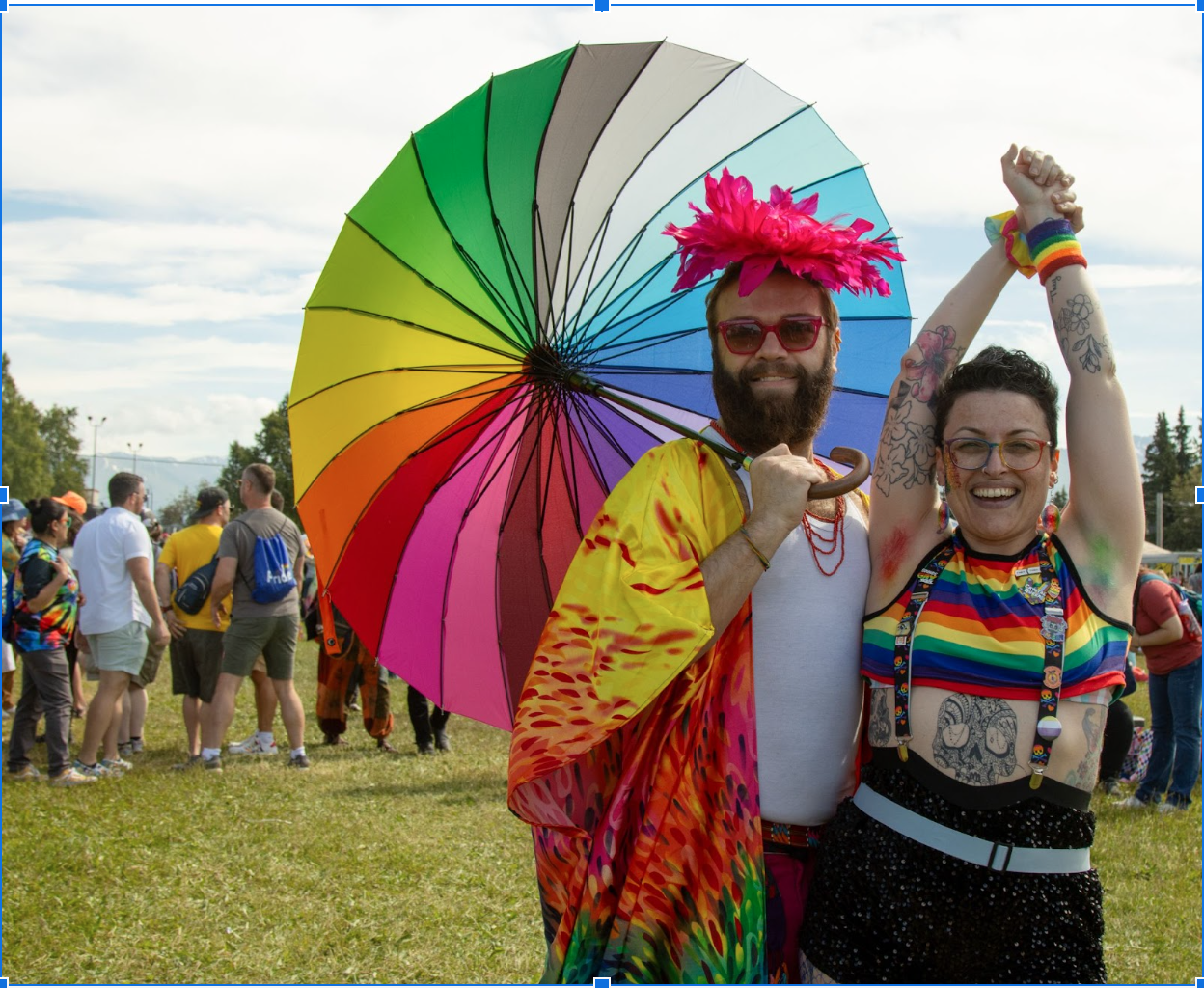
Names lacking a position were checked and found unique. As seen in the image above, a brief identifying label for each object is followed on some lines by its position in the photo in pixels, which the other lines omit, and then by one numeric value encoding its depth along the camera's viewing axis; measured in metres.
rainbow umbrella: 2.61
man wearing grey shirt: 7.35
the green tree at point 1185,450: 65.75
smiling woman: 2.01
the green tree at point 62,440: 81.12
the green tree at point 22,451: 60.81
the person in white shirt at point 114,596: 7.07
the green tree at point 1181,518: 54.03
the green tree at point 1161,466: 64.81
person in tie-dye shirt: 6.93
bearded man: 2.07
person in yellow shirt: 7.61
